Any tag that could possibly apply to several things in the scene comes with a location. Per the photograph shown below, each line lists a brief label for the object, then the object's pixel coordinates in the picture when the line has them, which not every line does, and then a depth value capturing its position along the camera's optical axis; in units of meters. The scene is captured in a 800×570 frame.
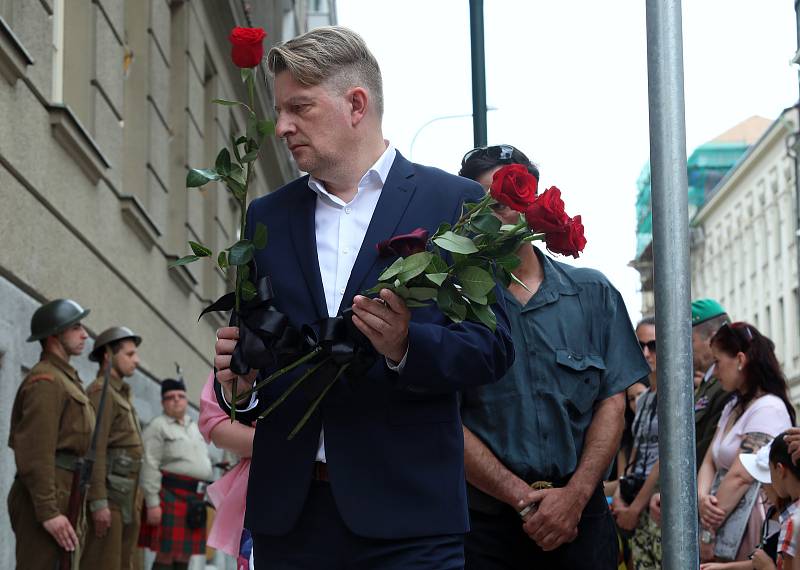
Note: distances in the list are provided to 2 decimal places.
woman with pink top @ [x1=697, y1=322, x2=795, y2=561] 7.06
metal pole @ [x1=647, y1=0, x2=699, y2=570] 2.98
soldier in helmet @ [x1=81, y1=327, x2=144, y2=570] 9.72
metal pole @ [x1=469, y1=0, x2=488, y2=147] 6.69
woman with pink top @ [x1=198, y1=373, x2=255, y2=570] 5.07
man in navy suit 3.24
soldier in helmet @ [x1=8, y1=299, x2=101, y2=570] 8.26
